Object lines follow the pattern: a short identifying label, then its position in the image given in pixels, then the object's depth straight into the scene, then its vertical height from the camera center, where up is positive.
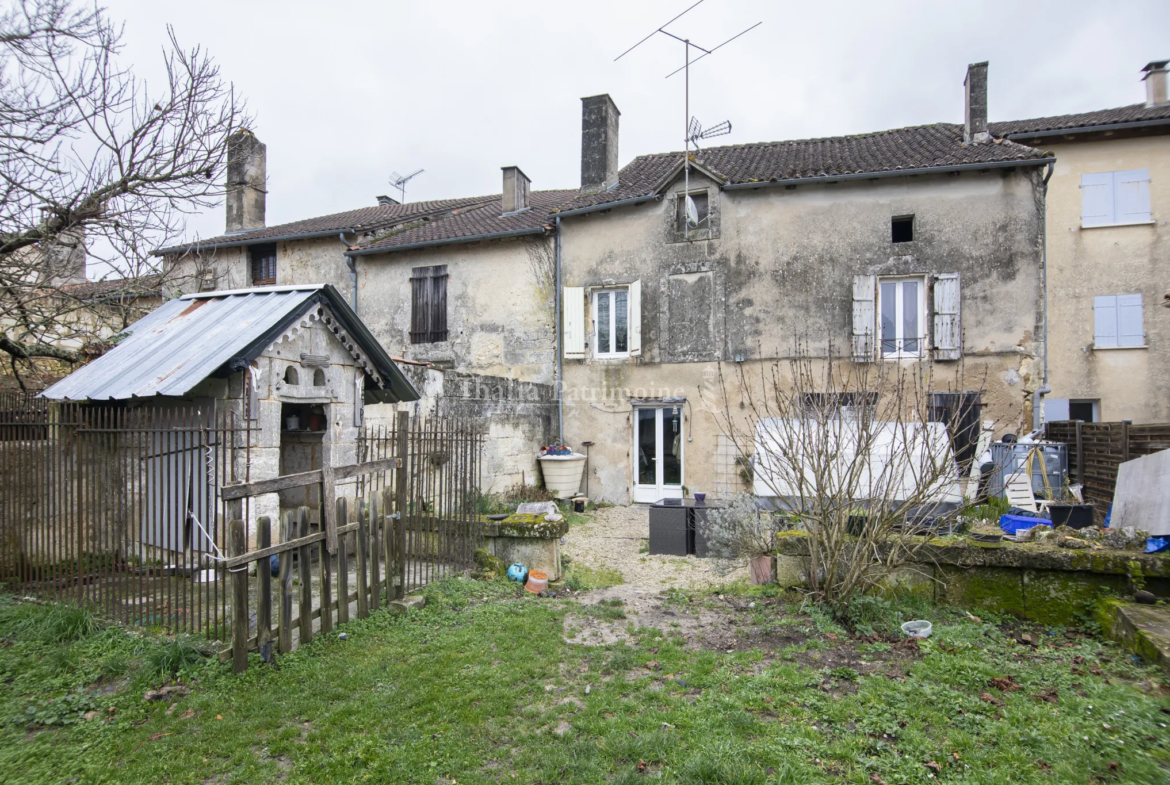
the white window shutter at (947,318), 11.65 +1.23
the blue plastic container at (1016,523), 7.43 -1.72
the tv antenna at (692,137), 10.99 +4.83
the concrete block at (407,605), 5.50 -1.95
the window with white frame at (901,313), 12.08 +1.37
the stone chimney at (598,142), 14.70 +5.81
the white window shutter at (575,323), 13.91 +1.41
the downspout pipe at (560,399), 14.04 -0.29
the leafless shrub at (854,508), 5.03 -1.05
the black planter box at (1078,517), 7.20 -1.57
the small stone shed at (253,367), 5.49 +0.21
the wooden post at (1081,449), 10.27 -1.11
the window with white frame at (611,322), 13.91 +1.44
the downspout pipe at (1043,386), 11.34 -0.08
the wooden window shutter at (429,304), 15.18 +2.04
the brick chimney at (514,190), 16.11 +5.11
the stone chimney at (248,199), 17.48 +5.67
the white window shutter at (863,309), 12.02 +1.45
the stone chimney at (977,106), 12.54 +5.59
